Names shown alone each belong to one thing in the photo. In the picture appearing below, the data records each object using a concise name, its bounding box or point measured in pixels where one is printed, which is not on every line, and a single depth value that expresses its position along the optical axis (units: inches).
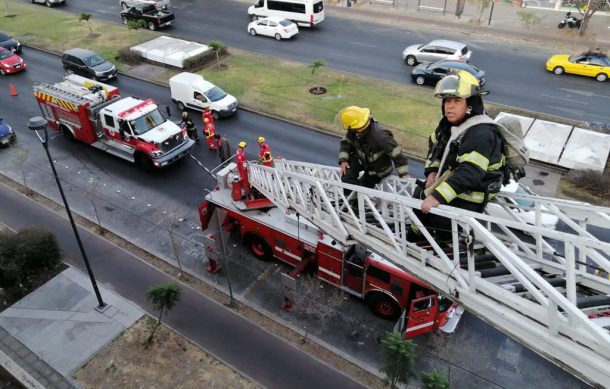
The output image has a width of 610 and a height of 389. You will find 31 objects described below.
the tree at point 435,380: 314.0
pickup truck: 1266.0
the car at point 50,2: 1483.9
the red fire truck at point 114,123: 684.7
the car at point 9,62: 1003.3
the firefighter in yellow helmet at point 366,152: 308.0
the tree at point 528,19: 1209.4
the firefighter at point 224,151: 606.2
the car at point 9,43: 1098.1
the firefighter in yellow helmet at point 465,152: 209.0
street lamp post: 365.1
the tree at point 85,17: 1211.2
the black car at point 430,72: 915.4
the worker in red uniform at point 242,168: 475.2
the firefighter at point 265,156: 507.0
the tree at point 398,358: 333.7
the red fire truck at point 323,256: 421.1
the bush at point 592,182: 631.2
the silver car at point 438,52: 995.4
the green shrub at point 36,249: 493.4
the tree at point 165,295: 418.6
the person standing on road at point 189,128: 742.5
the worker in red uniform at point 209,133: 731.4
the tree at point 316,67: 940.0
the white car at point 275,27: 1182.9
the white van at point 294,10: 1241.5
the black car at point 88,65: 973.2
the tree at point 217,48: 1019.9
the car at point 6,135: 755.4
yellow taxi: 951.6
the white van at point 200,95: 829.8
